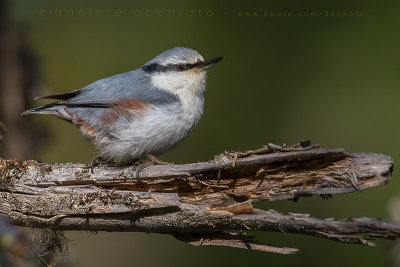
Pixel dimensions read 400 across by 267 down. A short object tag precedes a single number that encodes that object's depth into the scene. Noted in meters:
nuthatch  5.48
